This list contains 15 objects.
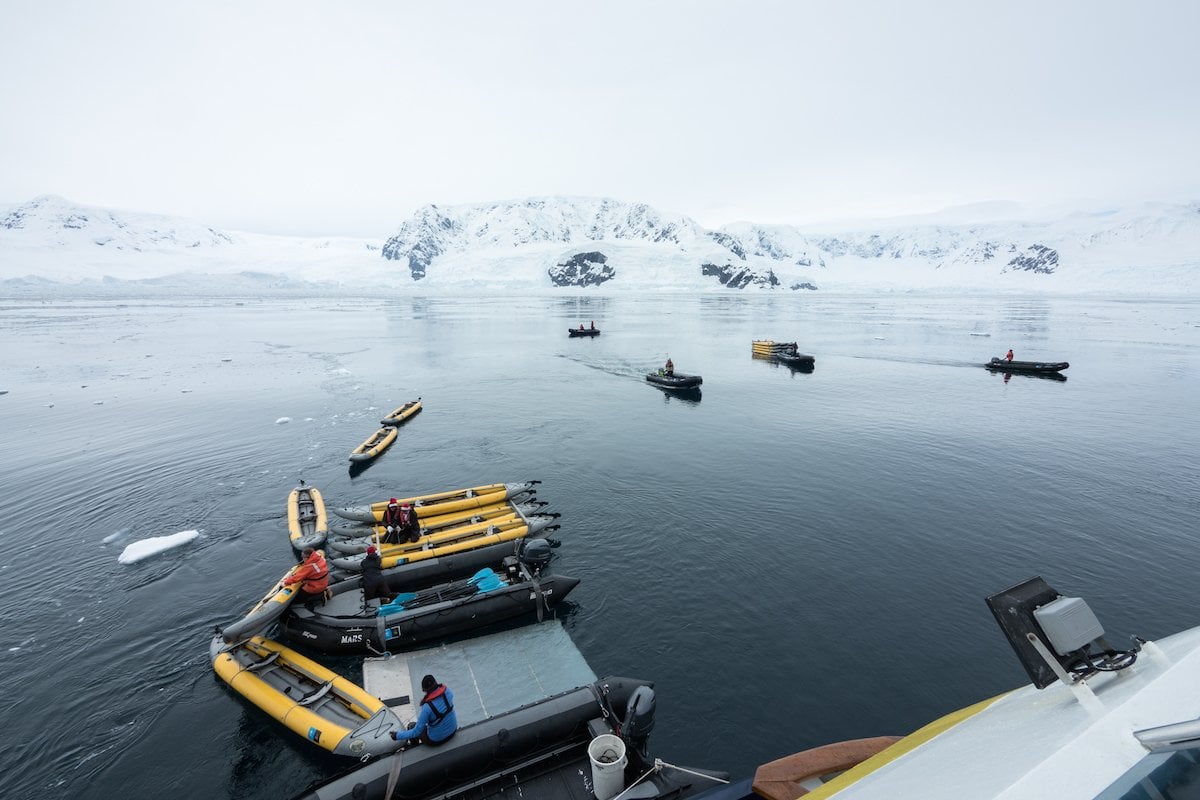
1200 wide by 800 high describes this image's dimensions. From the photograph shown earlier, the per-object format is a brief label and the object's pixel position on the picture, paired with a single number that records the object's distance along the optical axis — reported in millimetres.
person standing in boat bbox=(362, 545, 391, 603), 14781
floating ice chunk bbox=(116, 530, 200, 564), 17328
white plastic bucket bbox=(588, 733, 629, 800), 8164
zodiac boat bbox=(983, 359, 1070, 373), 46422
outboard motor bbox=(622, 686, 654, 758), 9094
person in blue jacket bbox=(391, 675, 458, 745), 8750
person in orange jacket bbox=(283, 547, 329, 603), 13562
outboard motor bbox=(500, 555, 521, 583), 15508
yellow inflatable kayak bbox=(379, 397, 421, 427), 32156
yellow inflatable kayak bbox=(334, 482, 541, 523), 18641
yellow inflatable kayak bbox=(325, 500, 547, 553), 17109
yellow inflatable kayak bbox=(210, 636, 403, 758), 10188
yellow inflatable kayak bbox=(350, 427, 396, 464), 26317
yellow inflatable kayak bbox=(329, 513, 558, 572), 16078
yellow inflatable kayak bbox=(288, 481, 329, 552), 17906
